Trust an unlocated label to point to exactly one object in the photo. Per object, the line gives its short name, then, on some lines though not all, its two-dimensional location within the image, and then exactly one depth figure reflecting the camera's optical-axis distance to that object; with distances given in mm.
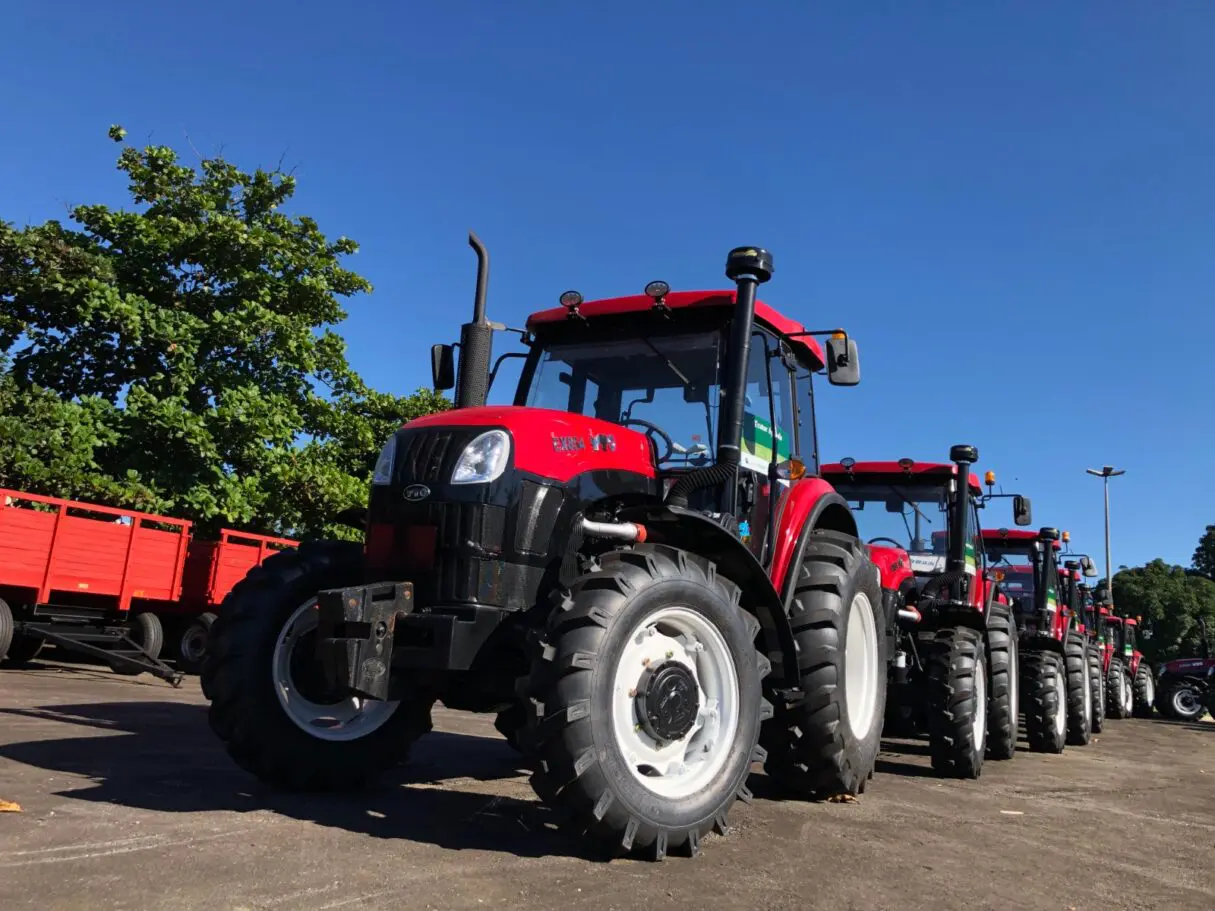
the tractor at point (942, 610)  7398
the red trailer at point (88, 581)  11641
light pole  42094
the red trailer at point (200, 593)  13992
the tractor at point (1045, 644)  10555
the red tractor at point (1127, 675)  20203
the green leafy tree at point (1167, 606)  43062
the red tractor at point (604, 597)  3762
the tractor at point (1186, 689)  22953
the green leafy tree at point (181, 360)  15977
